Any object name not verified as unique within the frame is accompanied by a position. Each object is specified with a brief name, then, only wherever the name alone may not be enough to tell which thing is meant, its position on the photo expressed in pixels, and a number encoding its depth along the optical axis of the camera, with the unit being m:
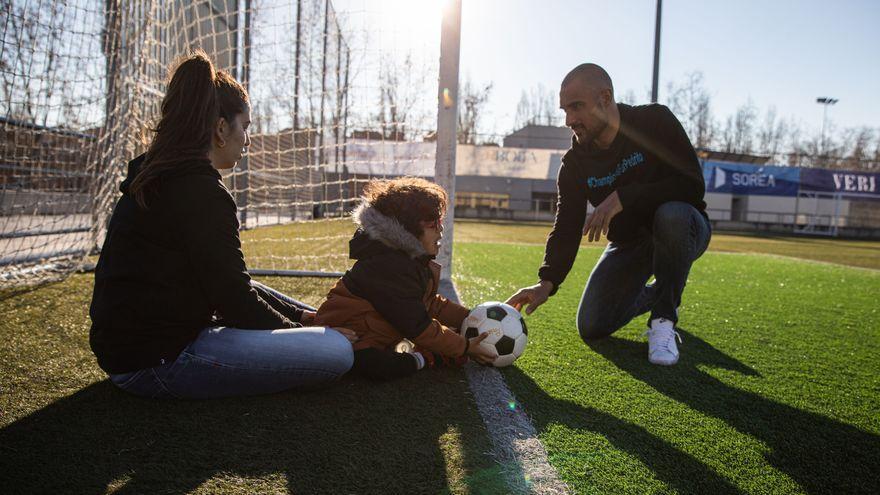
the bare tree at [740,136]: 47.12
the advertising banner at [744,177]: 25.55
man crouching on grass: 2.79
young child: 2.19
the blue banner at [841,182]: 25.75
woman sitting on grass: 1.77
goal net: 4.73
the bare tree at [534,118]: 38.03
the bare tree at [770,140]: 48.81
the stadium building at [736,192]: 25.75
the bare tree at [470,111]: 32.34
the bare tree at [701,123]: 40.56
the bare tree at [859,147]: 50.19
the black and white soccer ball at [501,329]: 2.45
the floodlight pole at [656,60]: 11.41
